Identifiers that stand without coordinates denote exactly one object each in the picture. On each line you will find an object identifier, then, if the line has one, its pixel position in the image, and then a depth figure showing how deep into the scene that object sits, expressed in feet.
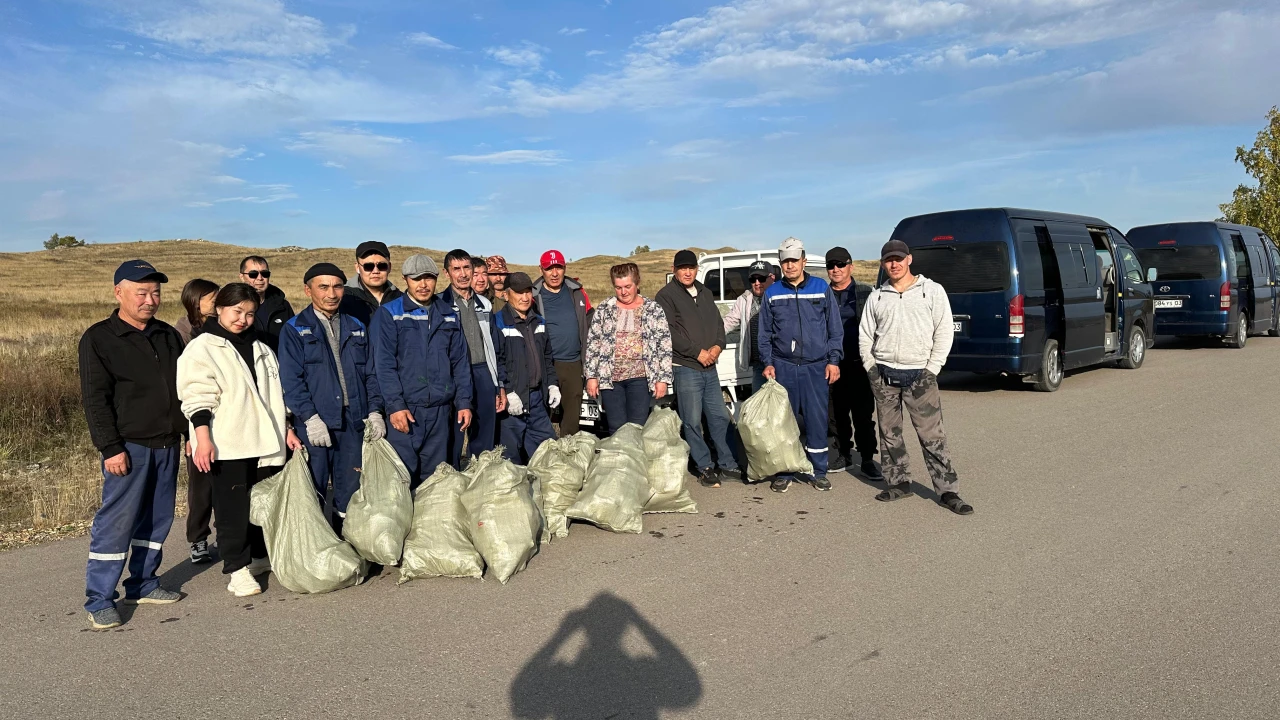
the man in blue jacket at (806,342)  22.75
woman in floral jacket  22.82
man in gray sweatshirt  20.54
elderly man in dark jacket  14.61
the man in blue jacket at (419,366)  18.40
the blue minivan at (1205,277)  53.26
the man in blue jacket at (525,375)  22.03
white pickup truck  37.34
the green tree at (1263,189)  100.94
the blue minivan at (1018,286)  35.83
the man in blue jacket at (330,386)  17.12
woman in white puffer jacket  15.43
